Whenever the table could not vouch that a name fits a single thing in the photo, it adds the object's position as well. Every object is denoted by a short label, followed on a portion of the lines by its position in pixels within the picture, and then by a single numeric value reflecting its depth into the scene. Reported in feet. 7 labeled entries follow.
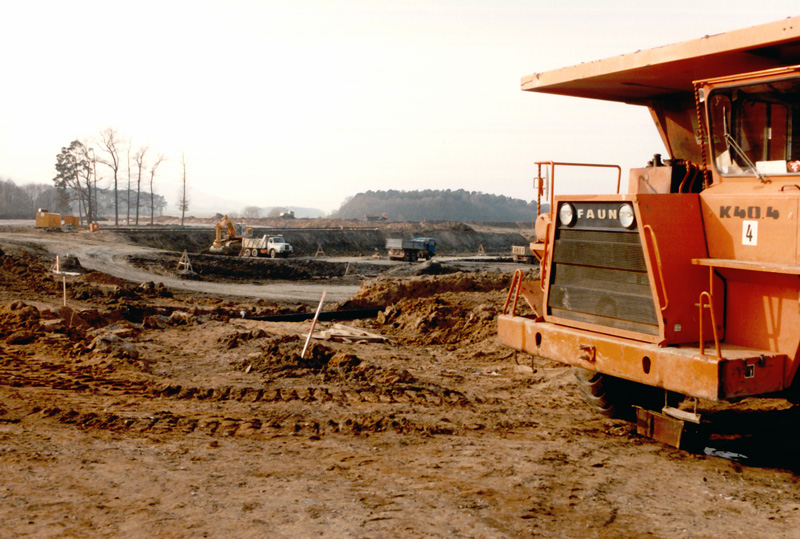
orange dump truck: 19.13
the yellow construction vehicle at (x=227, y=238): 161.17
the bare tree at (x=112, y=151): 238.68
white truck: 155.02
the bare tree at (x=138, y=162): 248.11
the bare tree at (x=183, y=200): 259.60
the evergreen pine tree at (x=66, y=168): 279.08
